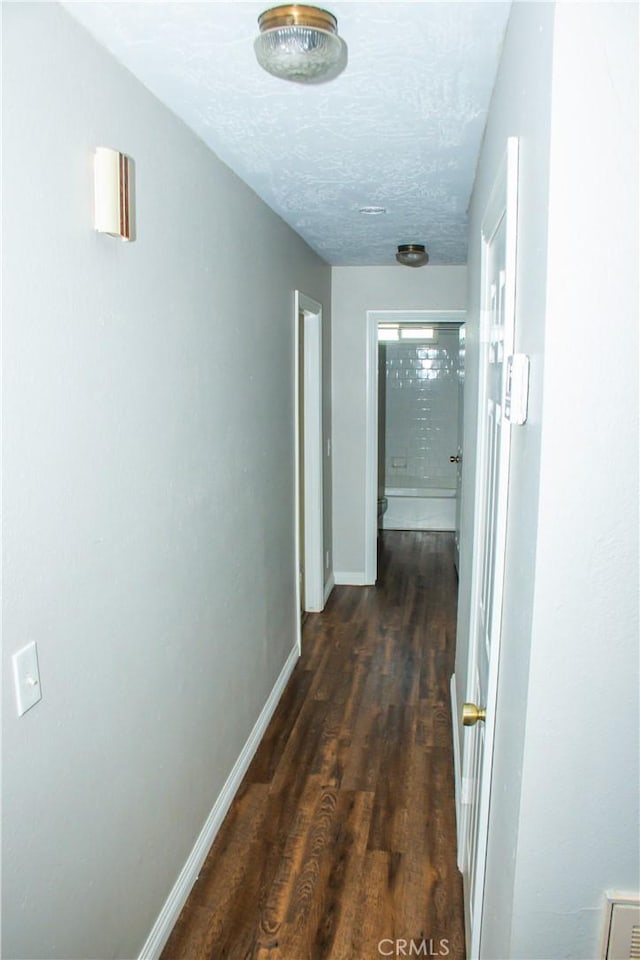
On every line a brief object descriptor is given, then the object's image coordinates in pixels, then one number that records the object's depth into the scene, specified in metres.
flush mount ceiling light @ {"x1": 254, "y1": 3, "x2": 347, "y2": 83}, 1.42
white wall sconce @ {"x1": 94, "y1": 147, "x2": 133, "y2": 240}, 1.53
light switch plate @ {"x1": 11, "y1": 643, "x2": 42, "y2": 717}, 1.31
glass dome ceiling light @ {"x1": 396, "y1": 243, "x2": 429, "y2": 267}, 4.03
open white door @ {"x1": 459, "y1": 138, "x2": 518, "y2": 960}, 1.32
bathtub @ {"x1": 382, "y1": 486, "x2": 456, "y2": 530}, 7.61
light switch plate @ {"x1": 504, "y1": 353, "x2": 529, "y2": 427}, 1.12
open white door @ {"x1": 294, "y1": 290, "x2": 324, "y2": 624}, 4.59
